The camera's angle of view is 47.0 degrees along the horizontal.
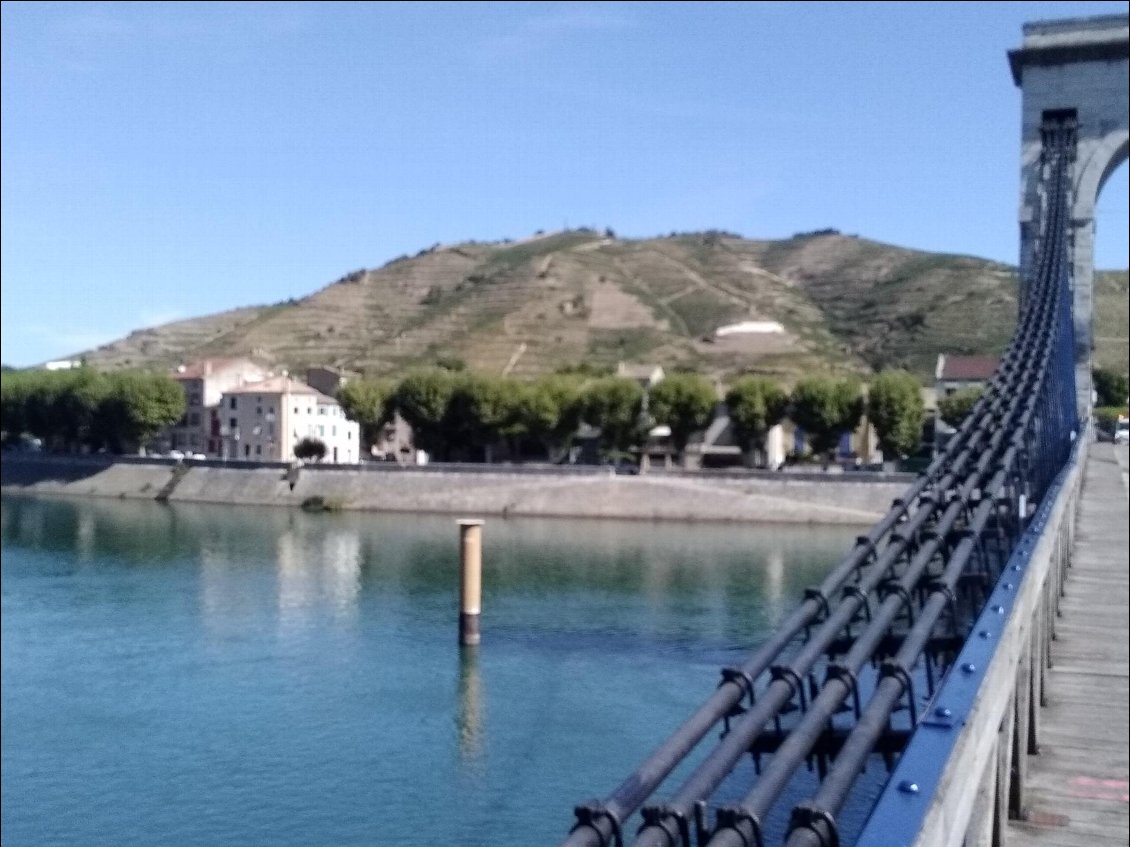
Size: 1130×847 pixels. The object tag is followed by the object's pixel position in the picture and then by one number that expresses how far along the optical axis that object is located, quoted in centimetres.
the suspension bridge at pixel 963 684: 359
